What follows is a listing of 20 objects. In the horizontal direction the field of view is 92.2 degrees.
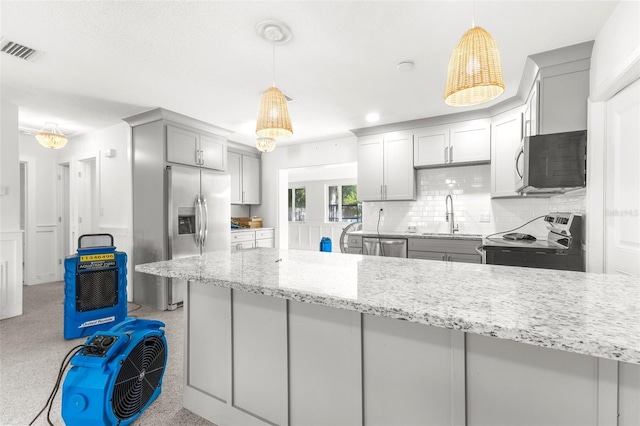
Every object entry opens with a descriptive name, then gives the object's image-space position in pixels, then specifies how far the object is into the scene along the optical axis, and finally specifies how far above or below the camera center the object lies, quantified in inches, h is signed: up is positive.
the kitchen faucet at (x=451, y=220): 171.9 -4.4
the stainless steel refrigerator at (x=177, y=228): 155.5 -9.1
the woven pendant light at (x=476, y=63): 53.9 +26.0
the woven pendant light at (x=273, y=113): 79.3 +25.2
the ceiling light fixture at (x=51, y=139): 151.3 +36.1
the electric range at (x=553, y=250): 99.0 -13.5
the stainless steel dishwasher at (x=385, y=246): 163.9 -19.8
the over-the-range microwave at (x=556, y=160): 95.9 +15.9
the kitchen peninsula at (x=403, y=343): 34.9 -20.5
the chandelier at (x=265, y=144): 153.5 +33.7
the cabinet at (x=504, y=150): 139.2 +28.5
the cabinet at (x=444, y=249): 145.6 -19.3
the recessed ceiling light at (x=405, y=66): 106.7 +50.9
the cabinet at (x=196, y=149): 160.6 +35.4
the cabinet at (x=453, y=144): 156.1 +35.1
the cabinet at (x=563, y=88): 97.2 +39.8
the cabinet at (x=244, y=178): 221.9 +25.1
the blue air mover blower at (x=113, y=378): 62.1 -35.6
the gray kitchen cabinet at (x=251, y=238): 206.8 -19.7
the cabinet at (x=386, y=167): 175.3 +25.4
